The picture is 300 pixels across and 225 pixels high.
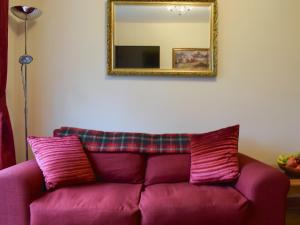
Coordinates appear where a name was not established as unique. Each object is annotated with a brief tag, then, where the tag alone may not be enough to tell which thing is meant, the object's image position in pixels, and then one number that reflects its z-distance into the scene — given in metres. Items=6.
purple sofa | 1.84
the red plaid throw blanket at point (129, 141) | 2.52
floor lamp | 2.53
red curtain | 2.46
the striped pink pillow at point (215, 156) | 2.22
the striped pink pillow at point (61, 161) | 2.14
